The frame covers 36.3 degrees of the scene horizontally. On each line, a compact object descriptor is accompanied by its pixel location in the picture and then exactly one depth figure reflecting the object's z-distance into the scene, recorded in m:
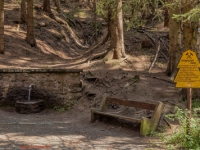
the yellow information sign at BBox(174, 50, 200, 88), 6.32
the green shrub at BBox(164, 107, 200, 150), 6.15
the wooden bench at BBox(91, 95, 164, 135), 7.33
